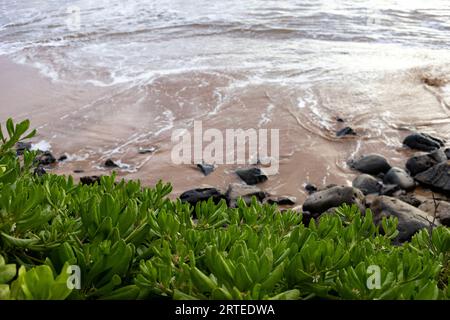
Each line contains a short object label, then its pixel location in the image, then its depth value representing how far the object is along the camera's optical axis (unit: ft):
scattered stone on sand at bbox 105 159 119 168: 21.77
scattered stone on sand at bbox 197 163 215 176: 20.85
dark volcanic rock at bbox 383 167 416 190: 18.90
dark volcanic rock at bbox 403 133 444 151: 21.98
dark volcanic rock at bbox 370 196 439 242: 13.99
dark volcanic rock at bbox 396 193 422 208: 17.40
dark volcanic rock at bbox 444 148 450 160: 20.79
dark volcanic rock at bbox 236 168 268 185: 19.94
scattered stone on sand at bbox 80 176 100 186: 19.12
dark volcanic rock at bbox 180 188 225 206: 18.15
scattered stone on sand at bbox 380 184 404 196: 18.41
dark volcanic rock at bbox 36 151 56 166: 21.88
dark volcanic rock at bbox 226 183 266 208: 17.92
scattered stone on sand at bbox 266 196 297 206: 18.53
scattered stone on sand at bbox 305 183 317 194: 19.33
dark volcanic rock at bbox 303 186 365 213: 16.69
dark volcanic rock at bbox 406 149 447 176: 19.93
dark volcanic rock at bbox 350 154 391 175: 20.21
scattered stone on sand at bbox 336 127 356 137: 23.66
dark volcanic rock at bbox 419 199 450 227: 15.34
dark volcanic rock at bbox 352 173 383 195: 18.78
